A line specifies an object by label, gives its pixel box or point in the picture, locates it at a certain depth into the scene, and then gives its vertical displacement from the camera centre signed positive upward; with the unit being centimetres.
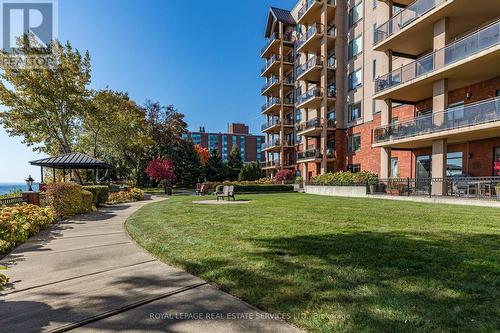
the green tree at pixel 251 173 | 4253 -53
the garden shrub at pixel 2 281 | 375 -151
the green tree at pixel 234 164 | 5046 +104
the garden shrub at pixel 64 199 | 1069 -112
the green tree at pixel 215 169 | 4822 +10
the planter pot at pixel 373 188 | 1862 -125
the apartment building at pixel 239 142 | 15050 +1521
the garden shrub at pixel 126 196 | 1888 -187
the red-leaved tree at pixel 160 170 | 3334 -3
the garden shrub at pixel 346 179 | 1959 -73
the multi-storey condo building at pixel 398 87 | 1436 +557
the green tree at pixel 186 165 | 4566 +77
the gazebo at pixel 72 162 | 1659 +49
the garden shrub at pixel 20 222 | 619 -138
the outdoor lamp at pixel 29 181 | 1209 -50
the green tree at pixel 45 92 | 2284 +662
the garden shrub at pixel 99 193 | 1502 -131
